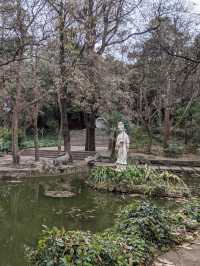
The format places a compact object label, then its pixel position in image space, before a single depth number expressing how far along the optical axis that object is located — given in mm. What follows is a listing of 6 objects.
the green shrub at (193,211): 6207
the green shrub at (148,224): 4727
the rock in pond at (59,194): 10180
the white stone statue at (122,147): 12406
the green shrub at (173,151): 21219
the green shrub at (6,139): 22422
